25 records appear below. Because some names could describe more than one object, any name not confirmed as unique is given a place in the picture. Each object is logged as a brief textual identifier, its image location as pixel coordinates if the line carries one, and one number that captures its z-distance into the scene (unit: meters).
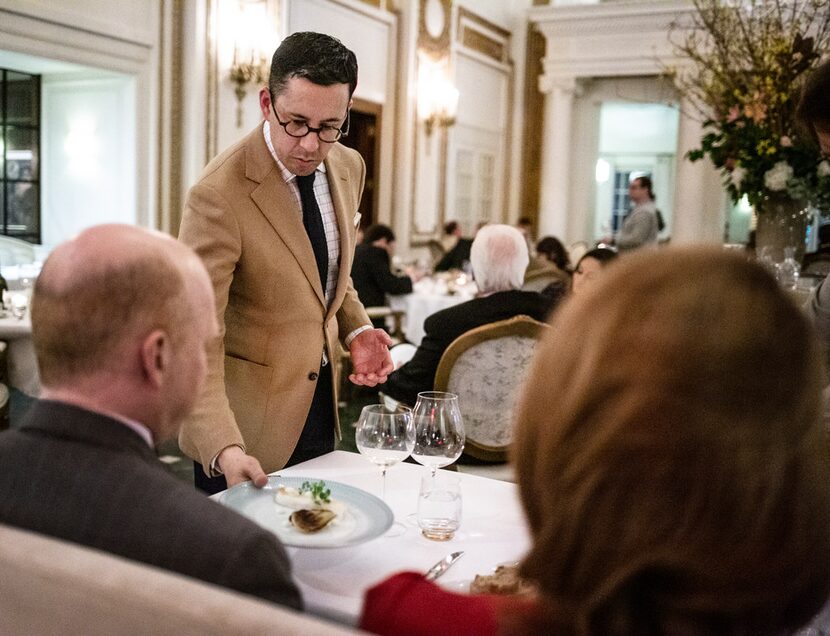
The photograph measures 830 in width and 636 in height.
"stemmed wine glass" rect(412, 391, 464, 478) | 1.64
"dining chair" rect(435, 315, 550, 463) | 2.78
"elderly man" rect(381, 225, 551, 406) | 2.88
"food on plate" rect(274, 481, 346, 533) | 1.41
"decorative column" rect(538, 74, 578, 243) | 10.66
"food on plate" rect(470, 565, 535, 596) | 1.22
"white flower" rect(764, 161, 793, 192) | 3.63
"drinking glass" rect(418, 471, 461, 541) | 1.51
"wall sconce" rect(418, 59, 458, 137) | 9.23
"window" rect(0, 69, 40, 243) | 6.40
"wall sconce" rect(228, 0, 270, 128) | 6.52
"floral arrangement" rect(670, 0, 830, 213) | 3.54
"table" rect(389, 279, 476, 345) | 6.42
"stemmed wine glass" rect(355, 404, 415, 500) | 1.61
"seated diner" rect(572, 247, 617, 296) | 3.85
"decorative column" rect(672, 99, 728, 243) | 9.75
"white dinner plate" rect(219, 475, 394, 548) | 1.35
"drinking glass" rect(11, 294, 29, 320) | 4.62
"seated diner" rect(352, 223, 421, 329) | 6.59
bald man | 0.92
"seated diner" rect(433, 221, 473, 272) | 8.38
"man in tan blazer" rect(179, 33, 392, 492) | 1.89
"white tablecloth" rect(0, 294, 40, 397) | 4.44
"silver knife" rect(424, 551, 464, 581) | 1.34
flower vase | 3.82
